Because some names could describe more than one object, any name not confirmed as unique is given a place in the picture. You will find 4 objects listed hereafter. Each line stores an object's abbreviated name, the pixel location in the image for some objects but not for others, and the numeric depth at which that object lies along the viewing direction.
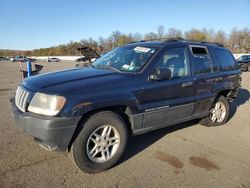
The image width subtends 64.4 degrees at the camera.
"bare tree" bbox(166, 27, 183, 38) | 59.08
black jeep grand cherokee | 2.53
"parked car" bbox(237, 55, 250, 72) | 19.67
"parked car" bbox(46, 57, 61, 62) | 50.01
